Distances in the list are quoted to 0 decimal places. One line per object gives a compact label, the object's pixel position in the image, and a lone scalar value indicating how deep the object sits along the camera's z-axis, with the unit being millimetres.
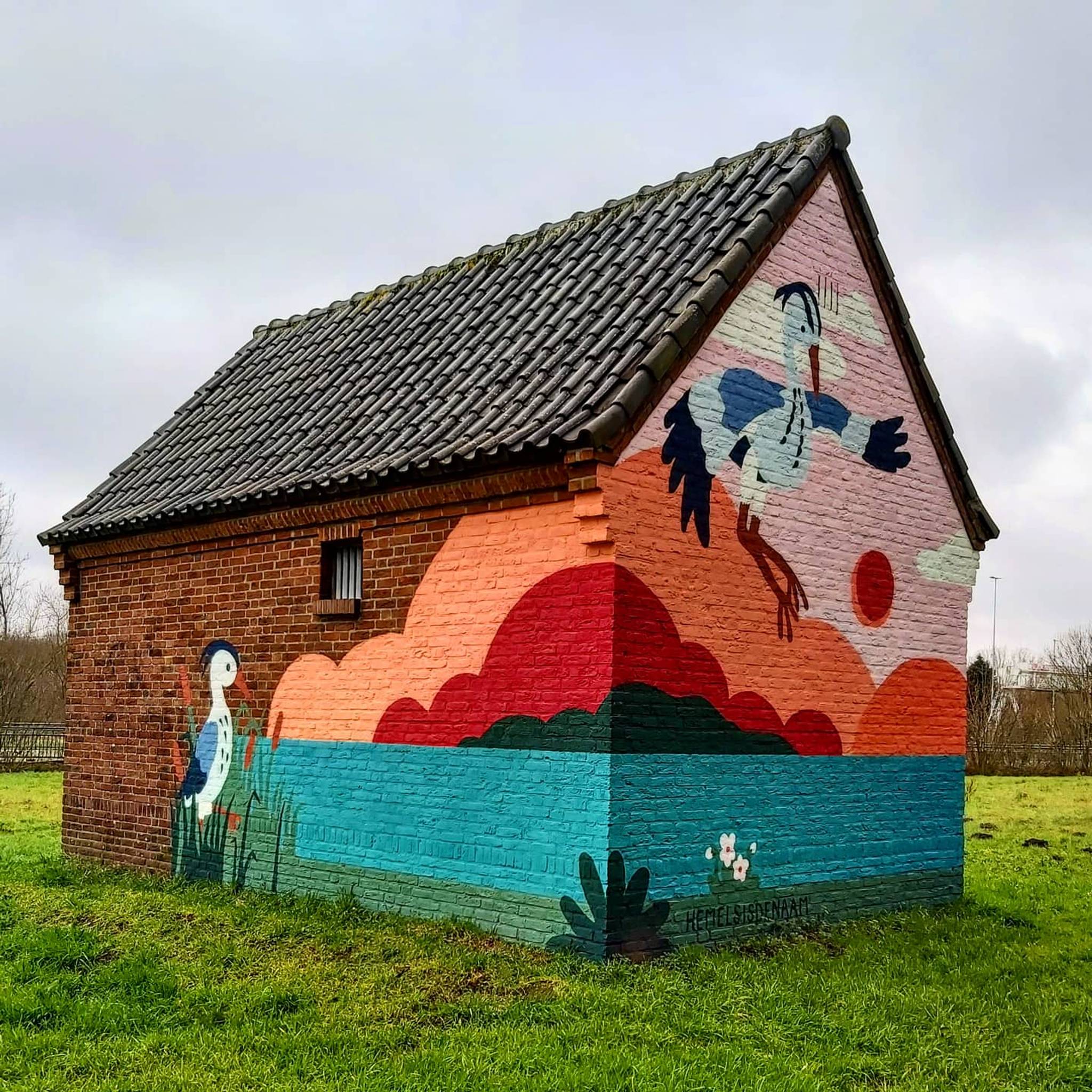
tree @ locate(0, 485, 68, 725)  40469
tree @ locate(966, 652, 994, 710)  45812
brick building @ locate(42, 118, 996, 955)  9852
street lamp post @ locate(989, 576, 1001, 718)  48216
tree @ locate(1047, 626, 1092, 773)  40656
